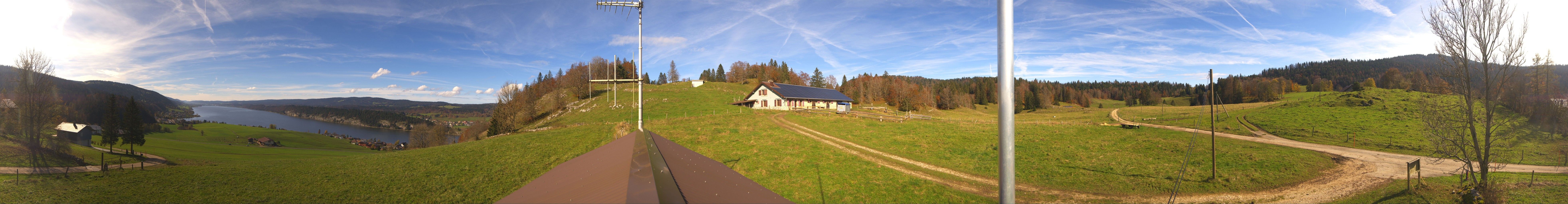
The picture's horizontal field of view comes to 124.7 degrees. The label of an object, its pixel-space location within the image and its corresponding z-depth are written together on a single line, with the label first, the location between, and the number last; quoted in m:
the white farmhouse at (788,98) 41.69
